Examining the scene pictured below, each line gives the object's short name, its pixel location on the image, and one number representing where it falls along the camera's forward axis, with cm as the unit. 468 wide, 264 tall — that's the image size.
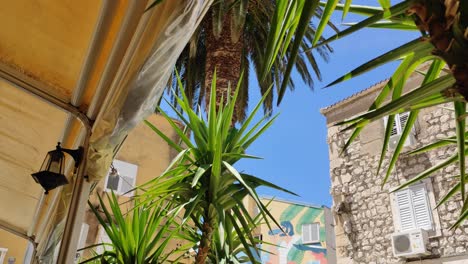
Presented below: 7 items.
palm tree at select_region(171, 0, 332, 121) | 783
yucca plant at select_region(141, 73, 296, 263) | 284
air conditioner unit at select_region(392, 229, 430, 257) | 924
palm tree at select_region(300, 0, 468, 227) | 80
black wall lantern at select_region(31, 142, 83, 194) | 300
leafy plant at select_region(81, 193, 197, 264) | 316
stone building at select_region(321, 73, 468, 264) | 937
